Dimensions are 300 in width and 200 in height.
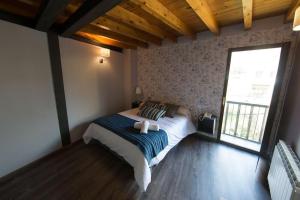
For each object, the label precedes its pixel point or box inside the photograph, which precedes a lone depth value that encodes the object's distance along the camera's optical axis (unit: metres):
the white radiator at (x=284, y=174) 1.05
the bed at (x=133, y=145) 1.64
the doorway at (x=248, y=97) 2.52
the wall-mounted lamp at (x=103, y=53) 3.06
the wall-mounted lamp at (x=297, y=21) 1.08
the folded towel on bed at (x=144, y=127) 2.04
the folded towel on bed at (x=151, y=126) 2.13
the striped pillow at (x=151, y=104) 3.10
